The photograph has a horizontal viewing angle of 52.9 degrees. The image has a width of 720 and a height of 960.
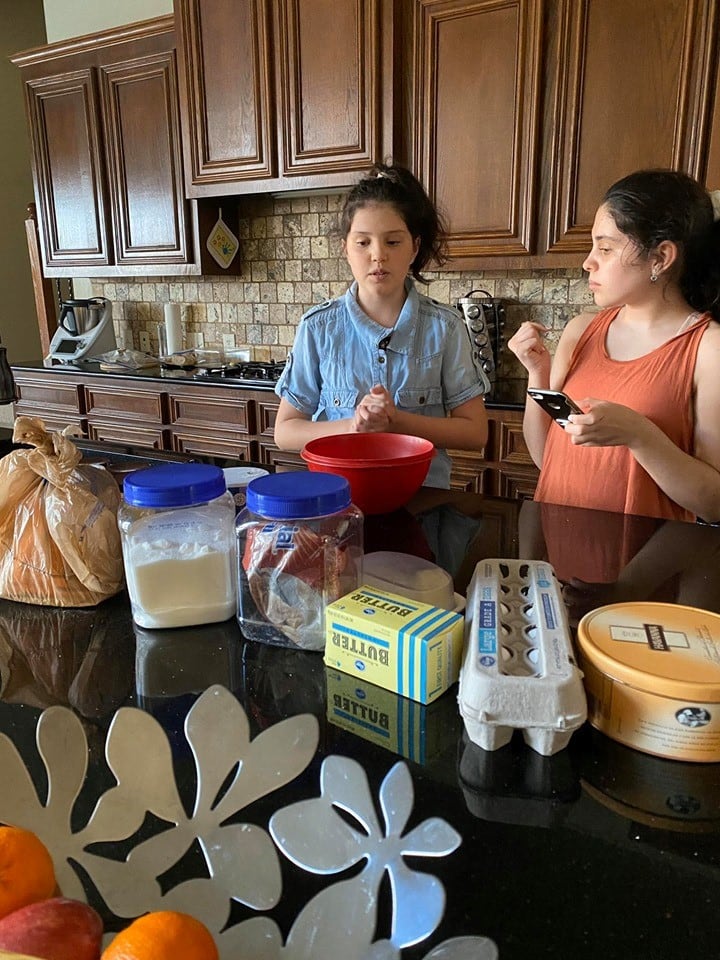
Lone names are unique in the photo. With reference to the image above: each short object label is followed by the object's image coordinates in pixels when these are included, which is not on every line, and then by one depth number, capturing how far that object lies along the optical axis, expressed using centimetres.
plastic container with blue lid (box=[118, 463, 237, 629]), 81
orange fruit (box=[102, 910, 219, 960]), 35
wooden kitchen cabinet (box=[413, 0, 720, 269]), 226
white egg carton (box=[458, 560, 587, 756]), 58
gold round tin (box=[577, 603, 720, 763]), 57
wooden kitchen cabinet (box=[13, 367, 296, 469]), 313
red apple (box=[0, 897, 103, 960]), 36
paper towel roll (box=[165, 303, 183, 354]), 380
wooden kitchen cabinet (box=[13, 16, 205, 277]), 332
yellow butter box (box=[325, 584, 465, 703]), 66
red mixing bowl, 110
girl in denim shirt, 156
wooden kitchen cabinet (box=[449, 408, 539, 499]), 258
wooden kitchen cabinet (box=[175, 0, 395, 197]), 272
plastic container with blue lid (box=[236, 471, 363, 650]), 77
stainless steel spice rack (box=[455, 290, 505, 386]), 292
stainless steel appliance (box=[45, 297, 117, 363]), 381
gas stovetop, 310
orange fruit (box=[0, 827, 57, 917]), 39
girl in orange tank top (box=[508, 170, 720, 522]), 126
